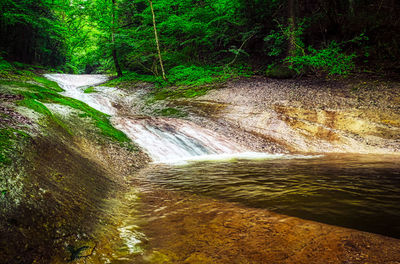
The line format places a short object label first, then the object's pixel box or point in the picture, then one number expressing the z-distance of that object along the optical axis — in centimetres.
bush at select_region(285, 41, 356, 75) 1077
